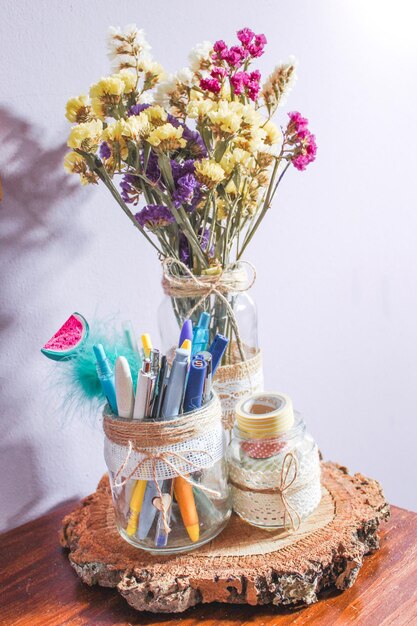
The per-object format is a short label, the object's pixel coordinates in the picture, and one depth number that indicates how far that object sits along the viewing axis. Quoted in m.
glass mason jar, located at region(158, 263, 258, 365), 0.75
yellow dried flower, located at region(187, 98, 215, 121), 0.68
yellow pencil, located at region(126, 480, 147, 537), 0.69
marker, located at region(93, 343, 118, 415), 0.69
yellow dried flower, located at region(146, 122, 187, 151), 0.66
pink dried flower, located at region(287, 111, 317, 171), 0.72
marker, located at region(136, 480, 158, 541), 0.69
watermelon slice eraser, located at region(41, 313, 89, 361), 0.71
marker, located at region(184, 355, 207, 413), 0.67
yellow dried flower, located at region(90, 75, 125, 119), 0.68
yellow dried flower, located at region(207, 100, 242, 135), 0.66
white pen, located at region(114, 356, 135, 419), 0.66
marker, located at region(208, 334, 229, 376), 0.70
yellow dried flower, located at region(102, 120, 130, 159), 0.67
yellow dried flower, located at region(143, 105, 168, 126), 0.68
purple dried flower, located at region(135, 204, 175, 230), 0.70
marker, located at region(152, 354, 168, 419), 0.68
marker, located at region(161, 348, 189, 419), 0.66
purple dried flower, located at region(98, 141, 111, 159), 0.71
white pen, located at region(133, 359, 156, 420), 0.66
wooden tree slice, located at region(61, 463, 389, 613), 0.64
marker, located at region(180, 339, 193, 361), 0.67
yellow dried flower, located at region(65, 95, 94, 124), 0.71
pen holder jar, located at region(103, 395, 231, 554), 0.67
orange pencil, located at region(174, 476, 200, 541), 0.69
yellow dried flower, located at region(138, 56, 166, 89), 0.74
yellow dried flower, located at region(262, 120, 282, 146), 0.73
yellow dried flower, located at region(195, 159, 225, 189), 0.68
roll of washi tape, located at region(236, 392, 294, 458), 0.71
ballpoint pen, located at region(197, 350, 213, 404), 0.68
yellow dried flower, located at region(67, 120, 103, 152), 0.67
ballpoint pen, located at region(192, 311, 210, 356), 0.72
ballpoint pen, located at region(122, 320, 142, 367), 0.76
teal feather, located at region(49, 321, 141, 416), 0.72
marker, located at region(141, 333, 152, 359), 0.74
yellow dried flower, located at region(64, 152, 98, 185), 0.72
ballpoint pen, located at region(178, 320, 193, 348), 0.69
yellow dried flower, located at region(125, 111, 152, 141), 0.67
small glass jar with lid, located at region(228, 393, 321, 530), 0.71
